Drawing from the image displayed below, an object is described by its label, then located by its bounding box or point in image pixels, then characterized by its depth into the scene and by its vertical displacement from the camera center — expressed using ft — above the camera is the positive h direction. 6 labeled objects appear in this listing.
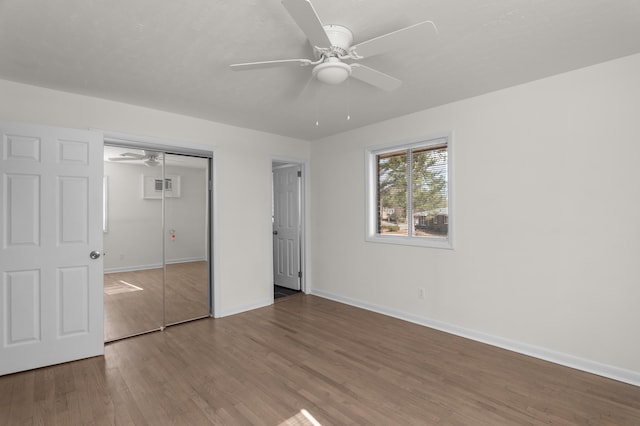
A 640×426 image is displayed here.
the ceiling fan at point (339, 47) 5.35 +3.27
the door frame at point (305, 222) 17.39 -0.39
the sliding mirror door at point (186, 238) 12.94 -0.93
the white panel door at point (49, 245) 9.04 -0.86
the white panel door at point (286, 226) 17.81 -0.64
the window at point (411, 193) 12.40 +0.88
